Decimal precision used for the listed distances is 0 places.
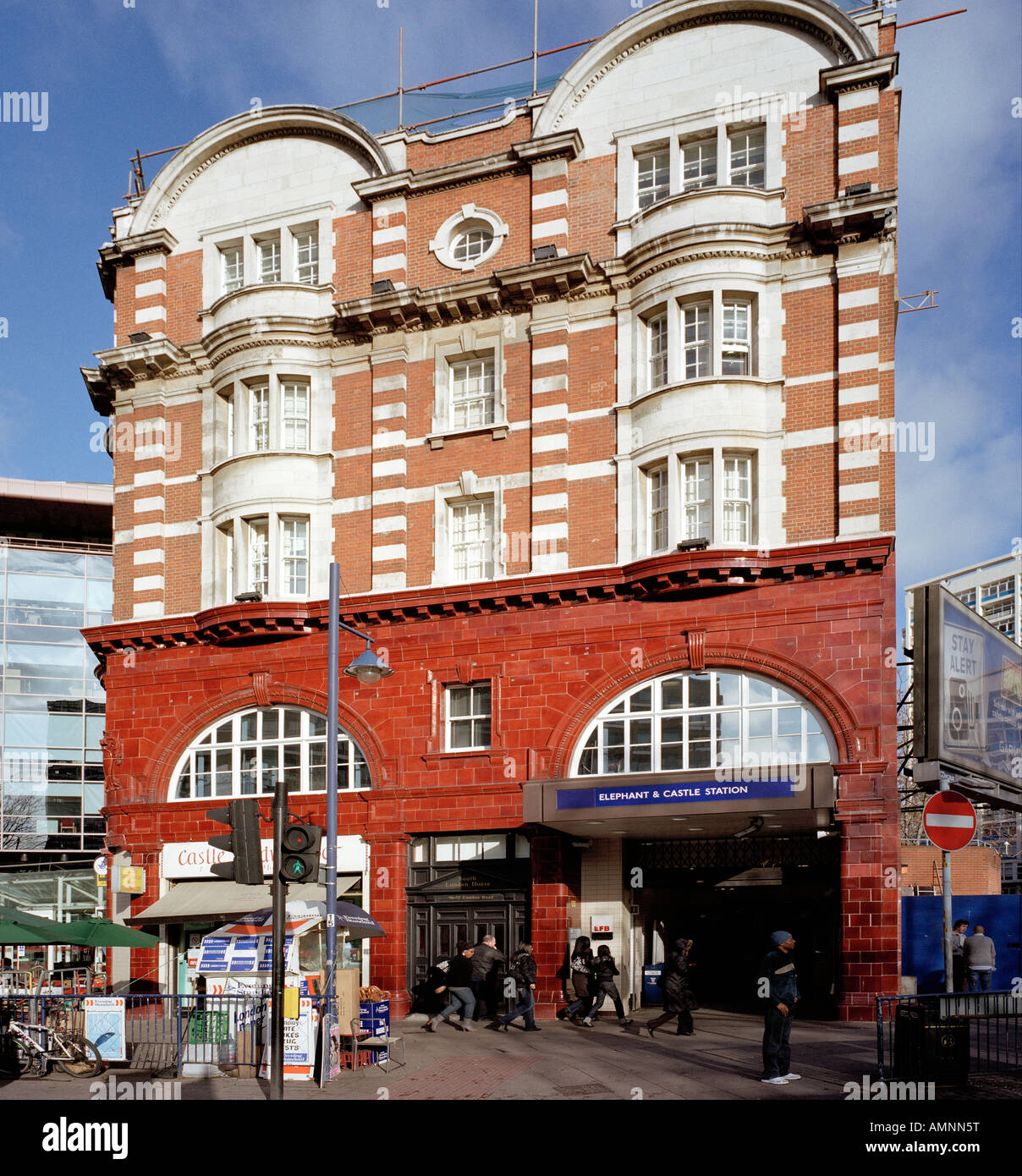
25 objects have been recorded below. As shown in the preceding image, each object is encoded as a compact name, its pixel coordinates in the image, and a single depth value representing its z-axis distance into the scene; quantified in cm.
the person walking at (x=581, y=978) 2219
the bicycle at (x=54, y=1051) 1736
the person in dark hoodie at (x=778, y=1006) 1498
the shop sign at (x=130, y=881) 2777
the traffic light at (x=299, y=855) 1352
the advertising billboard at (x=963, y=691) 2202
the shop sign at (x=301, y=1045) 1658
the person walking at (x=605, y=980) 2192
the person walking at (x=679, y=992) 2030
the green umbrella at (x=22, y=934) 2025
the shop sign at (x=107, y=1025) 1745
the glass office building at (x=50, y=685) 5425
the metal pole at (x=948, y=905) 1481
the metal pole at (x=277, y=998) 1275
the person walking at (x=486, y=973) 2250
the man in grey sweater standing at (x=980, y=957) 2180
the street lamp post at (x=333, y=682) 1738
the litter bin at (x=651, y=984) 2516
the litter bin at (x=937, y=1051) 1430
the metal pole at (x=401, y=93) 2970
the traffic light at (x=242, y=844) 1345
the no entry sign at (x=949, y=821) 1498
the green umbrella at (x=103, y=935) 2061
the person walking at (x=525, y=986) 2153
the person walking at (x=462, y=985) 2164
